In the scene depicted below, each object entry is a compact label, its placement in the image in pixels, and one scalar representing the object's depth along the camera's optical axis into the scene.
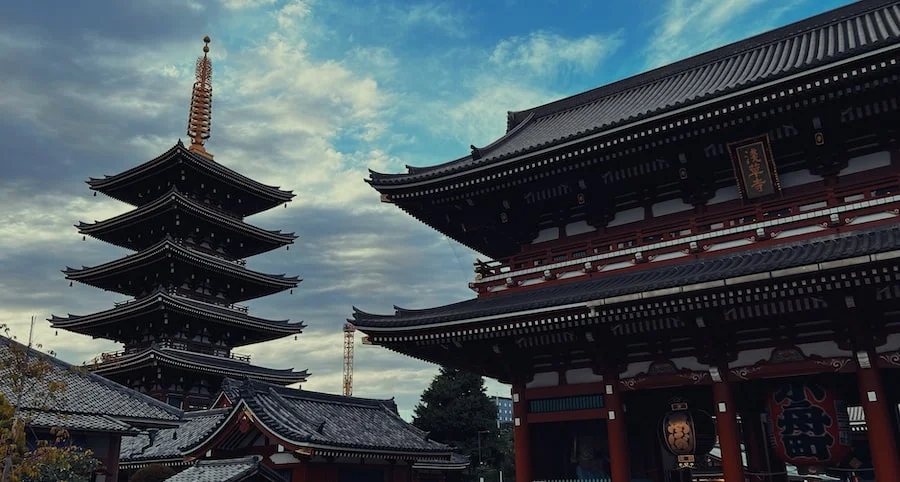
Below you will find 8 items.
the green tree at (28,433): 12.16
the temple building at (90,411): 15.59
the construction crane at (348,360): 95.06
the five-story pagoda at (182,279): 38.66
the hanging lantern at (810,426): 12.73
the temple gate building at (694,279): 12.40
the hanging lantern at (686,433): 14.22
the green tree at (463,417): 43.03
